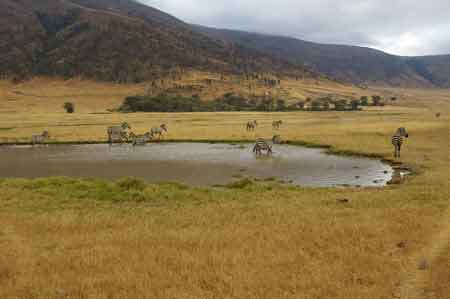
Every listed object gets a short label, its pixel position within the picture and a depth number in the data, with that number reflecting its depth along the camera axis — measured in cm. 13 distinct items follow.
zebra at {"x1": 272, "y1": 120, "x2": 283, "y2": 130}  5645
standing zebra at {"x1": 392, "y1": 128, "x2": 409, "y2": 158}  3156
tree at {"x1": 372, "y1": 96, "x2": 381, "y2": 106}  12209
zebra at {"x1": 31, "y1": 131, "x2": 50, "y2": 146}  4368
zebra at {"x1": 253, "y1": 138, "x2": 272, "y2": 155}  3611
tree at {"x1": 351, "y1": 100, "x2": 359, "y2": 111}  10368
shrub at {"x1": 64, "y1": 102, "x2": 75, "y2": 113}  9006
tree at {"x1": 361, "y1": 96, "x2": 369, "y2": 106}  11912
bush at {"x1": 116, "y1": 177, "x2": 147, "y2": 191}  2073
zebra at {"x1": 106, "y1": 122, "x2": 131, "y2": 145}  4484
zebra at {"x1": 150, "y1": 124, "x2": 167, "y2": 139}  4678
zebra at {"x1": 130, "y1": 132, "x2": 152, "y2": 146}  4351
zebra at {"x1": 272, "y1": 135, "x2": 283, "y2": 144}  4356
